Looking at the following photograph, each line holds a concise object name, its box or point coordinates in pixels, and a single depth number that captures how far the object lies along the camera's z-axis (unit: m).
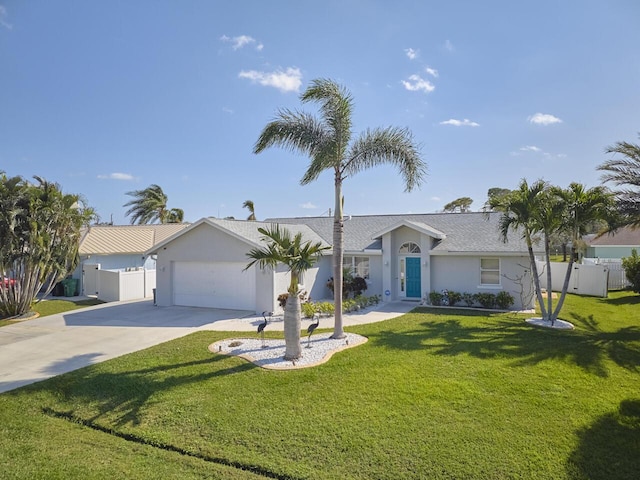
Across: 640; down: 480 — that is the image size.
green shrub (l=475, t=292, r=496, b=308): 17.86
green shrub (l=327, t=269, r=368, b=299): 20.38
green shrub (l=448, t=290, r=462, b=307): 18.61
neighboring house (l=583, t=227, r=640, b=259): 39.16
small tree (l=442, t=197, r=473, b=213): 65.75
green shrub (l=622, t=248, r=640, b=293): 21.64
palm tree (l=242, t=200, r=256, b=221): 44.81
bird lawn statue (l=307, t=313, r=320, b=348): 11.43
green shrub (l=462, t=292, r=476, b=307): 18.44
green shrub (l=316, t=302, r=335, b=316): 16.47
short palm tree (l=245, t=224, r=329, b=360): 10.17
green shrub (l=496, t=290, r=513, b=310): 17.58
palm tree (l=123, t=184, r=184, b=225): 44.47
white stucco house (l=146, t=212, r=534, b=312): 17.56
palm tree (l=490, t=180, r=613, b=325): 13.69
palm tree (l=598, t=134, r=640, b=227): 15.13
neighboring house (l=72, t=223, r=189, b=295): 24.41
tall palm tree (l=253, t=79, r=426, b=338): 12.15
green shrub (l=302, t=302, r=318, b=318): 15.80
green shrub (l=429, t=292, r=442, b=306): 18.83
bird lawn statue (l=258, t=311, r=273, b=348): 11.33
